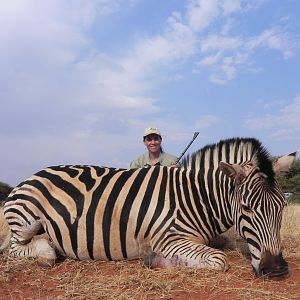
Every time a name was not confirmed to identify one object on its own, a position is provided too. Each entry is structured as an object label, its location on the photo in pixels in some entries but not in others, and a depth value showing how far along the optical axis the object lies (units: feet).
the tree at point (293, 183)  67.21
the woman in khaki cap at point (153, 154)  19.32
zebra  10.98
